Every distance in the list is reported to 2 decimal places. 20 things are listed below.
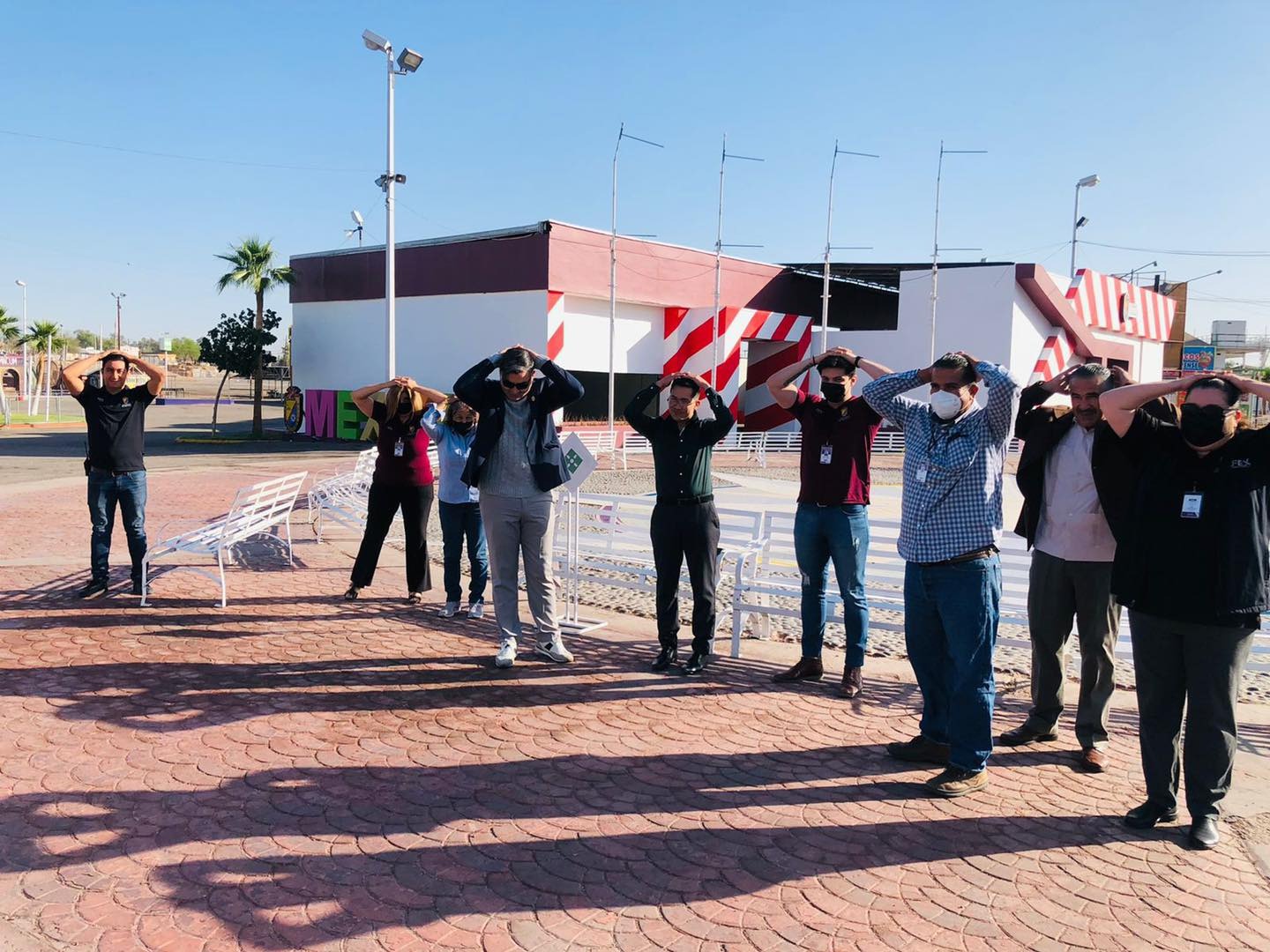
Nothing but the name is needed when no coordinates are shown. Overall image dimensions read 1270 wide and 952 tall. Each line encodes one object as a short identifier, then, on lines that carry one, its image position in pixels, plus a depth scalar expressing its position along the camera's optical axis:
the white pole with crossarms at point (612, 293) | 25.25
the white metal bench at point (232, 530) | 7.50
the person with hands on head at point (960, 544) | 4.26
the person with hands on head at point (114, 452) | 7.31
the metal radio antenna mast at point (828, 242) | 27.17
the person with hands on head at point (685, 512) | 5.92
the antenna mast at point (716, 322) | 26.66
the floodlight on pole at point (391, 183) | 17.84
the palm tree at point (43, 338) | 44.31
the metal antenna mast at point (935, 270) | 28.20
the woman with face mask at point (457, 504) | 7.36
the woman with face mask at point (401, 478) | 7.41
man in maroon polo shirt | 5.52
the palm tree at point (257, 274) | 32.28
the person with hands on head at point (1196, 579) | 3.75
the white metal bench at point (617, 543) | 7.86
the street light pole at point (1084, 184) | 32.56
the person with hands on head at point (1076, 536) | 4.51
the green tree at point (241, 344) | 33.16
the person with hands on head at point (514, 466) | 5.99
